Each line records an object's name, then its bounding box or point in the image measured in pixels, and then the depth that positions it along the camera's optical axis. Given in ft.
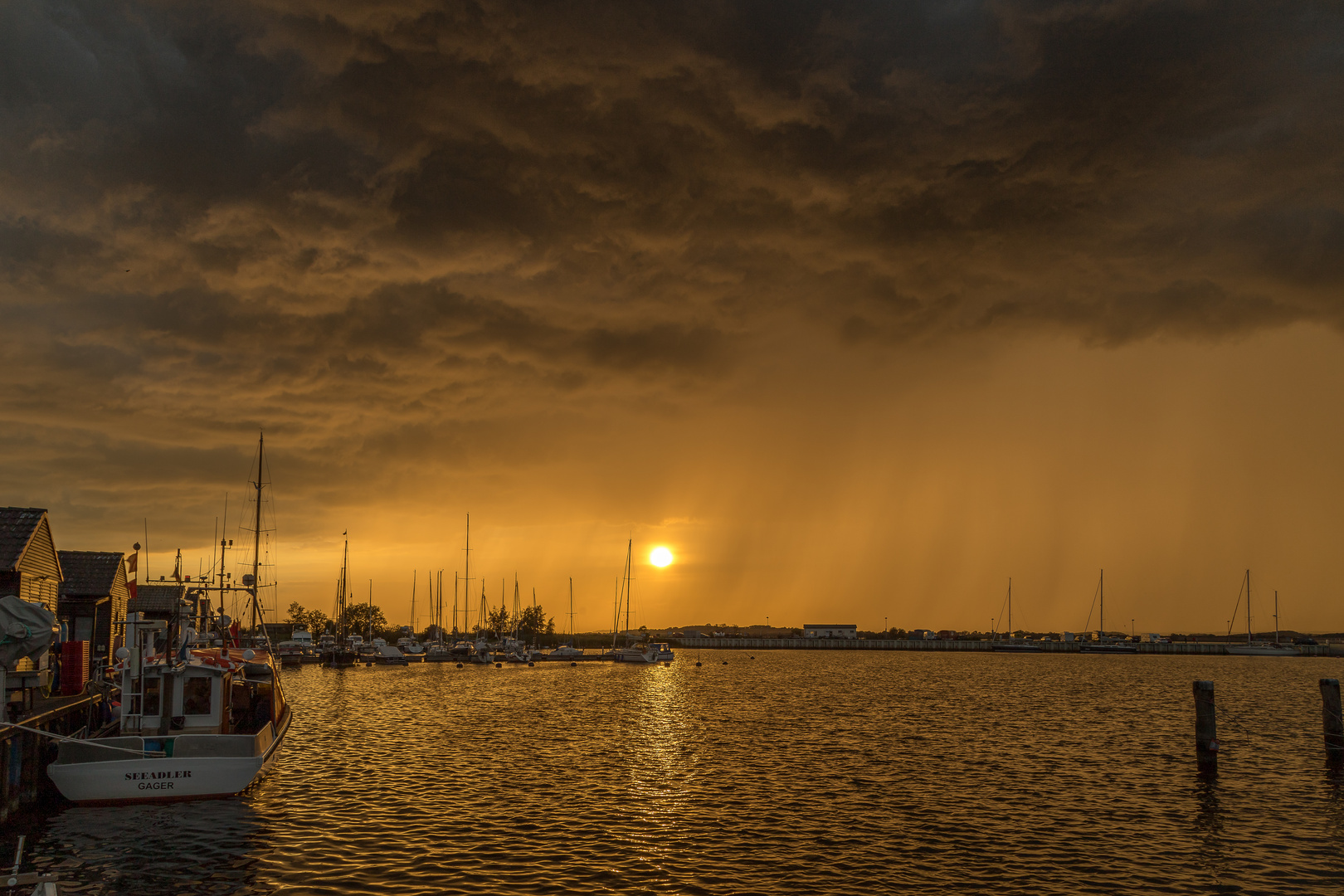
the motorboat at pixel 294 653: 482.16
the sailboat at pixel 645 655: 551.59
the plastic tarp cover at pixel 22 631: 89.51
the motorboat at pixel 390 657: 513.04
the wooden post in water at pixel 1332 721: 137.90
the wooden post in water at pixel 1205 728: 133.39
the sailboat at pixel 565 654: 566.77
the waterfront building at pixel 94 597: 181.27
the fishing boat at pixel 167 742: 97.71
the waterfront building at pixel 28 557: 131.44
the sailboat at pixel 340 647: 462.60
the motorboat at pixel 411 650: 549.13
